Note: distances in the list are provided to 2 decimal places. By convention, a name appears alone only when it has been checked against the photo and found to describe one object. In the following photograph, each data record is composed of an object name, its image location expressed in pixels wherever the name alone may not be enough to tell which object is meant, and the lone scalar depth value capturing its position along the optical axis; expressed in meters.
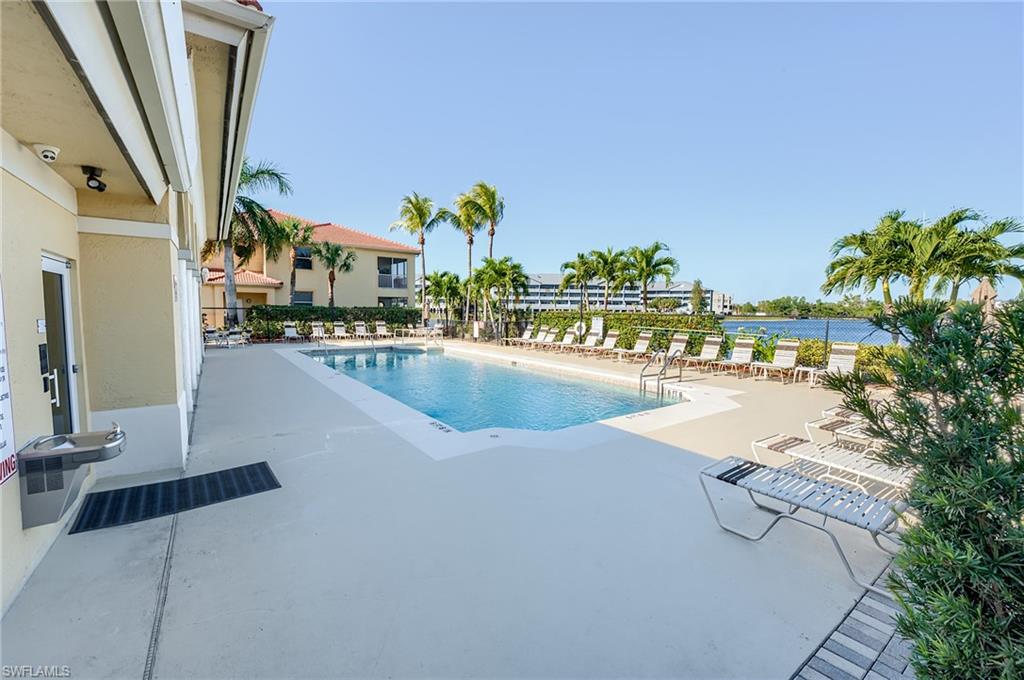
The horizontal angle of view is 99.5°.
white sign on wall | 2.50
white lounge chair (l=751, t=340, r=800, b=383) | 10.12
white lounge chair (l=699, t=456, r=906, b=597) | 2.69
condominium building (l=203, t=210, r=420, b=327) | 24.62
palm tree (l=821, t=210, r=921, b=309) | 9.57
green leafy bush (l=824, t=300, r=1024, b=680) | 1.28
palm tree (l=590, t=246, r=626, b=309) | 24.27
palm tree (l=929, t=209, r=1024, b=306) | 8.52
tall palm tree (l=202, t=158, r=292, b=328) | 17.74
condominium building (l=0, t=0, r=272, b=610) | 2.09
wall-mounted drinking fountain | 2.71
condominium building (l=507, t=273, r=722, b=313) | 86.75
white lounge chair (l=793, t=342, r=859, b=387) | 9.45
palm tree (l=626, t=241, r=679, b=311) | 24.44
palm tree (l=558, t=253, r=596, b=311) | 23.97
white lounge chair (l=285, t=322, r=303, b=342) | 19.86
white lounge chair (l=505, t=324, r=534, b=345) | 18.55
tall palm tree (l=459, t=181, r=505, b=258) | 23.27
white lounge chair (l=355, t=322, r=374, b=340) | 20.98
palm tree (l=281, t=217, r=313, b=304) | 21.91
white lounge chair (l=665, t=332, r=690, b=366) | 10.38
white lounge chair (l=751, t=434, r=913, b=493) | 3.49
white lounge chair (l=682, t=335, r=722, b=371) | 11.66
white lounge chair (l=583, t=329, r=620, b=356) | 14.75
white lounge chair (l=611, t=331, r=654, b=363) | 13.45
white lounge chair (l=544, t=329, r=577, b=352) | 16.58
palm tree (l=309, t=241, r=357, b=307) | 24.36
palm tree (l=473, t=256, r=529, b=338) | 20.49
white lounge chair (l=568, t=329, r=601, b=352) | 15.51
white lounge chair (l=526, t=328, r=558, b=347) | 17.56
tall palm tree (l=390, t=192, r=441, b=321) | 24.03
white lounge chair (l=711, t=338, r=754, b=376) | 10.94
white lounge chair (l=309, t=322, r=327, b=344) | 19.76
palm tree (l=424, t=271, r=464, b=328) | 31.19
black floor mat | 3.50
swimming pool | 8.56
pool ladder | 9.71
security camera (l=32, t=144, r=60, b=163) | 2.98
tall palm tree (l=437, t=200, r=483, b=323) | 23.56
